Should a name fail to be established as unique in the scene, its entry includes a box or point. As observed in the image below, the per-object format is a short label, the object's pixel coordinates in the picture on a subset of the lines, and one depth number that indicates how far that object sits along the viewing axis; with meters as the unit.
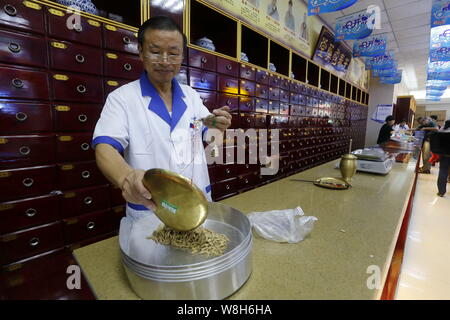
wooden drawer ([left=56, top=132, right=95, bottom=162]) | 1.82
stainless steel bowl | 0.46
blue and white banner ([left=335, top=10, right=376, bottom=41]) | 3.93
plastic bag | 0.81
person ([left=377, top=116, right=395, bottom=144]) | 6.01
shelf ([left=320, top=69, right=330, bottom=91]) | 5.96
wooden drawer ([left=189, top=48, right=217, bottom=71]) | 2.60
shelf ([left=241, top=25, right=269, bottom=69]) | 3.70
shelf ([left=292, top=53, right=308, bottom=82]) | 4.91
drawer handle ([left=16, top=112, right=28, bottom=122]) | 1.62
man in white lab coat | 0.88
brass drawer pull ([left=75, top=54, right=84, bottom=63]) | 1.83
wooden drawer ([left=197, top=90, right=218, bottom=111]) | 2.79
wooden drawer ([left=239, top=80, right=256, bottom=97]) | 3.32
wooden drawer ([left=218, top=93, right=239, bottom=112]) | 3.04
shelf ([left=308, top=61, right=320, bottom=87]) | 5.48
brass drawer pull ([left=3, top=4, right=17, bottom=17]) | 1.51
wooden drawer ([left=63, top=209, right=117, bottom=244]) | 1.92
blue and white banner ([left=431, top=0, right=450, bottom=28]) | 3.75
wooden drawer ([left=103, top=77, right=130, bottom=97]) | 2.01
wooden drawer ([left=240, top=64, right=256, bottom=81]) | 3.30
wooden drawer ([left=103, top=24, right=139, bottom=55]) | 1.96
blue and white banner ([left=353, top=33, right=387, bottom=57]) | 5.15
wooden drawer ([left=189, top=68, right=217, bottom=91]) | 2.64
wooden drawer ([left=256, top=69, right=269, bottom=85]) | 3.61
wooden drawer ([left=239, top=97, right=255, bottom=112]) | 3.36
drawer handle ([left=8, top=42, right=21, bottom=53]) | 1.55
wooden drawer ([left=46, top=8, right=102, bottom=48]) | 1.70
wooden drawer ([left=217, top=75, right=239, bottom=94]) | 2.99
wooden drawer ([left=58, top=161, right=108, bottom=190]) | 1.86
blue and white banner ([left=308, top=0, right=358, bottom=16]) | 2.78
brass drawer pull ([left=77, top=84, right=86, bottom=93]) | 1.87
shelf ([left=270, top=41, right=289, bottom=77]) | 4.34
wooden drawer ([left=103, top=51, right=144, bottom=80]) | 2.00
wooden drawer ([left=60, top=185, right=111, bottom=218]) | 1.89
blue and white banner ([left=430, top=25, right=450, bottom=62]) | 5.29
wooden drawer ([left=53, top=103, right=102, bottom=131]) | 1.80
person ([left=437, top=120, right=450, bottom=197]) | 4.21
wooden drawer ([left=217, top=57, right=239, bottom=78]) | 2.96
